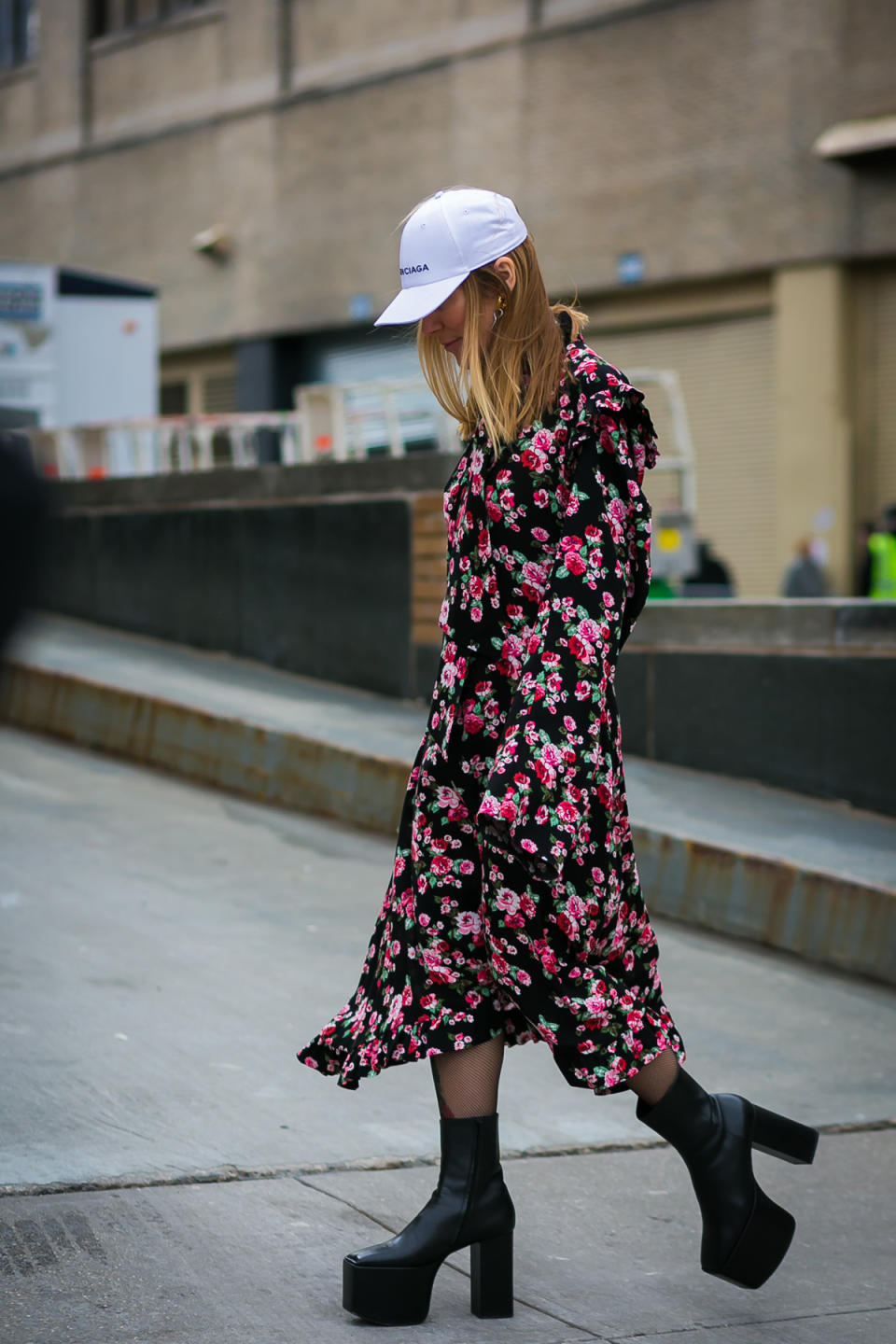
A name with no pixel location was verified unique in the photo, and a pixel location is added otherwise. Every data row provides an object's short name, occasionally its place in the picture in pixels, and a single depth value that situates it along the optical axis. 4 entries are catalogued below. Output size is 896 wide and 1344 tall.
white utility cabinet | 16.55
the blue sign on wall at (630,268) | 19.81
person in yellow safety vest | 15.53
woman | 2.91
